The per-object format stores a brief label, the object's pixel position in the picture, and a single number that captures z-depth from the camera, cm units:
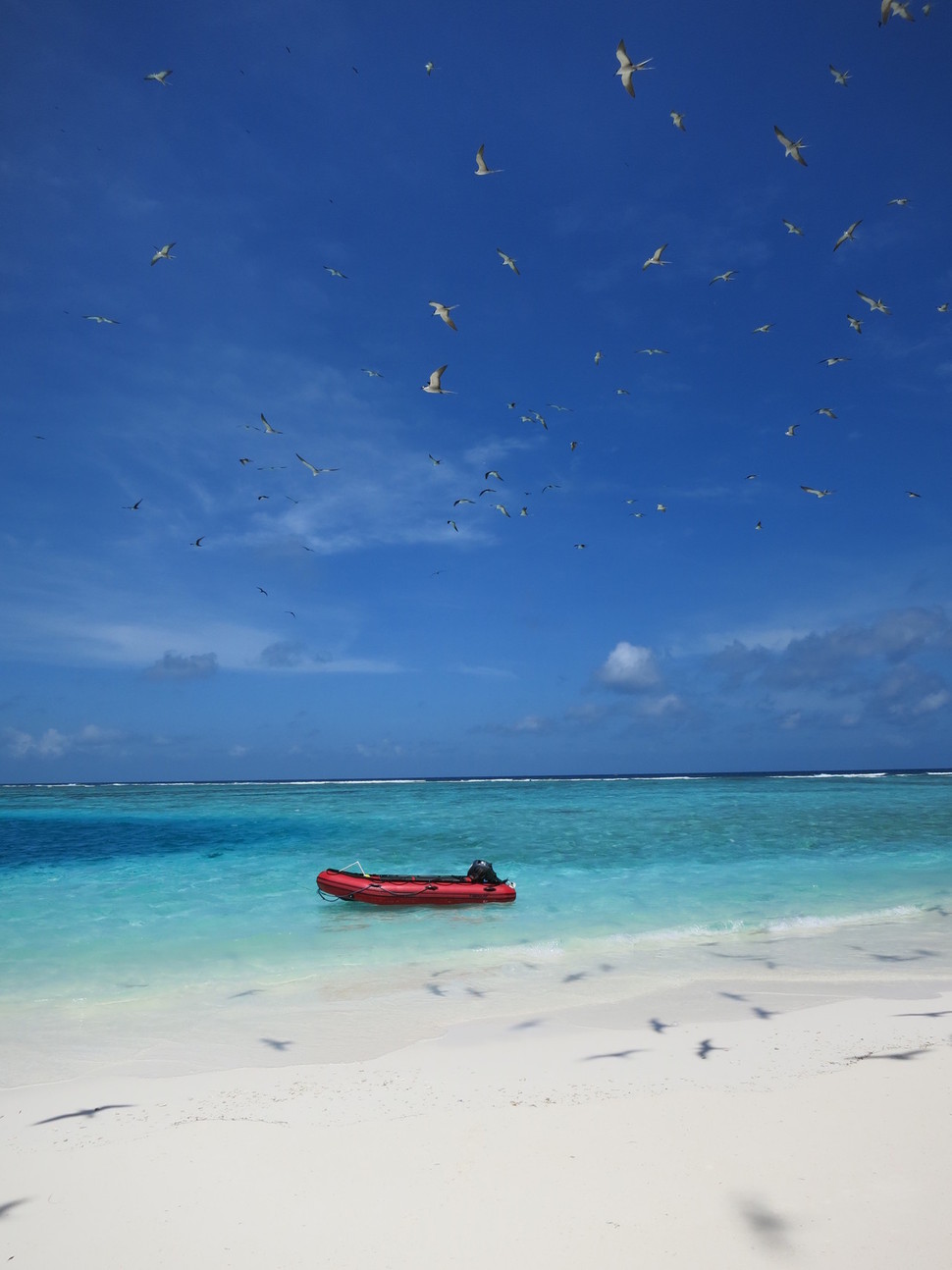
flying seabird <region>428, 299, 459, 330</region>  1322
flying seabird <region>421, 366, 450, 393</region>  1334
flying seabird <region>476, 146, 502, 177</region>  1241
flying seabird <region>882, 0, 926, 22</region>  948
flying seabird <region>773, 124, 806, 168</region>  1170
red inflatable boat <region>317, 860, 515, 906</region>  1759
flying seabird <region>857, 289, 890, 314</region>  1552
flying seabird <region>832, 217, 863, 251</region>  1392
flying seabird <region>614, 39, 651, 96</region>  972
